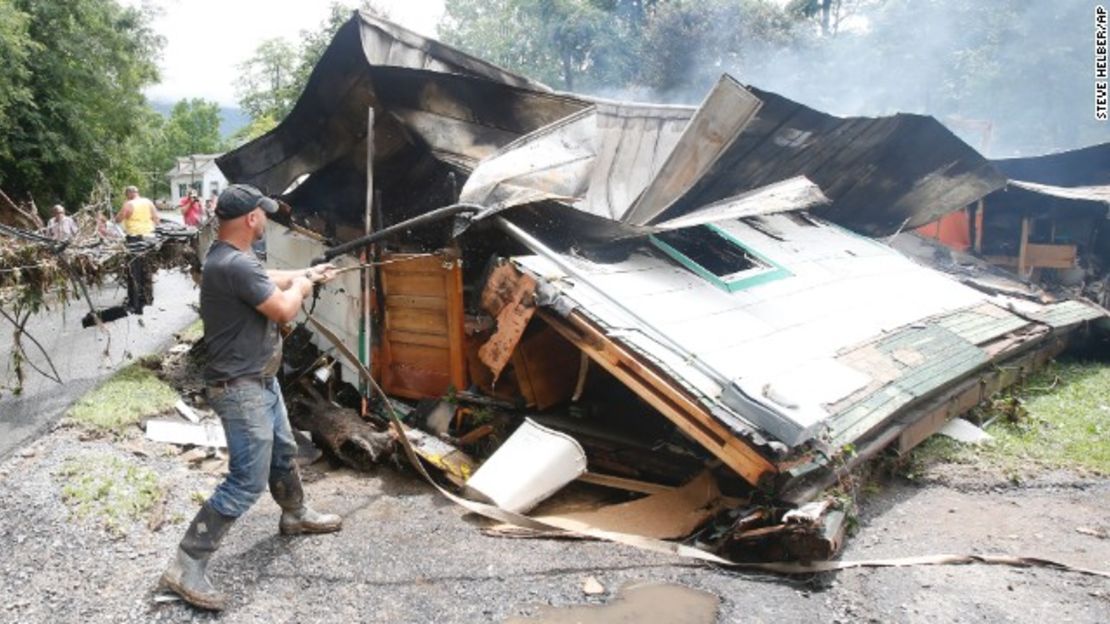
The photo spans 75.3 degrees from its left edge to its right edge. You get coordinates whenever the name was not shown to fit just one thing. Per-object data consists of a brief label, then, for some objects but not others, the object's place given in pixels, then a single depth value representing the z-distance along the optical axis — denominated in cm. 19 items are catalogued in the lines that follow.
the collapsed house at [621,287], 474
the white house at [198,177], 5926
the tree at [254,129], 3950
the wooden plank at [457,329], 630
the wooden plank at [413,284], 649
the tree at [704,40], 2739
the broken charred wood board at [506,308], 509
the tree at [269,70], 5544
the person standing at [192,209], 1396
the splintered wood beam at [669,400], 418
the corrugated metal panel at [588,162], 563
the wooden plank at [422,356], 659
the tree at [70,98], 1775
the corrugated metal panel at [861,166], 707
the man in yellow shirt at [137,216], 1028
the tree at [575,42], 3005
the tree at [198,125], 7175
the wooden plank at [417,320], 653
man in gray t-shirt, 346
